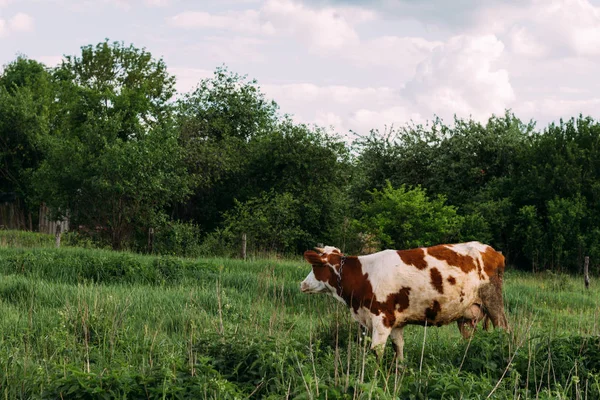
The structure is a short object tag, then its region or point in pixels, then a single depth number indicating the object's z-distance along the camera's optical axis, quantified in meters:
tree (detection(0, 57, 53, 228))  39.16
